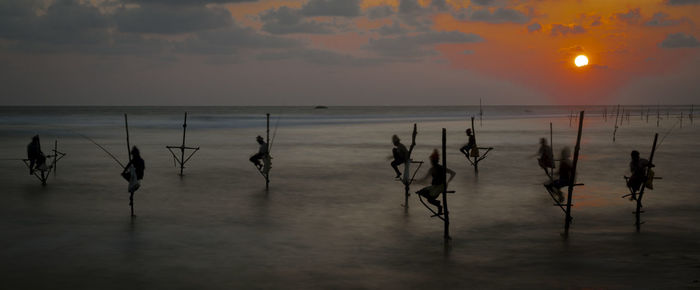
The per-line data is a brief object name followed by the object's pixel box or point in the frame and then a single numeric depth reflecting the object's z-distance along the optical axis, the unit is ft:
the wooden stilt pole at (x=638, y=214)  48.37
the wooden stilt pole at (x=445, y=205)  43.42
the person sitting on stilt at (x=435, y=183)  46.55
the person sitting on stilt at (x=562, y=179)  54.28
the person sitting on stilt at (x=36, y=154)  73.00
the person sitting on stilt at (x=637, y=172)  50.39
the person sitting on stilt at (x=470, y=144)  89.76
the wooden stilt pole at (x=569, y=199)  44.34
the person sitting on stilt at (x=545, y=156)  74.64
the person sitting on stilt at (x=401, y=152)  63.00
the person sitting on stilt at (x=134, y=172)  51.62
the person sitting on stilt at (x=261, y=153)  75.73
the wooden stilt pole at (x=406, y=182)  58.59
